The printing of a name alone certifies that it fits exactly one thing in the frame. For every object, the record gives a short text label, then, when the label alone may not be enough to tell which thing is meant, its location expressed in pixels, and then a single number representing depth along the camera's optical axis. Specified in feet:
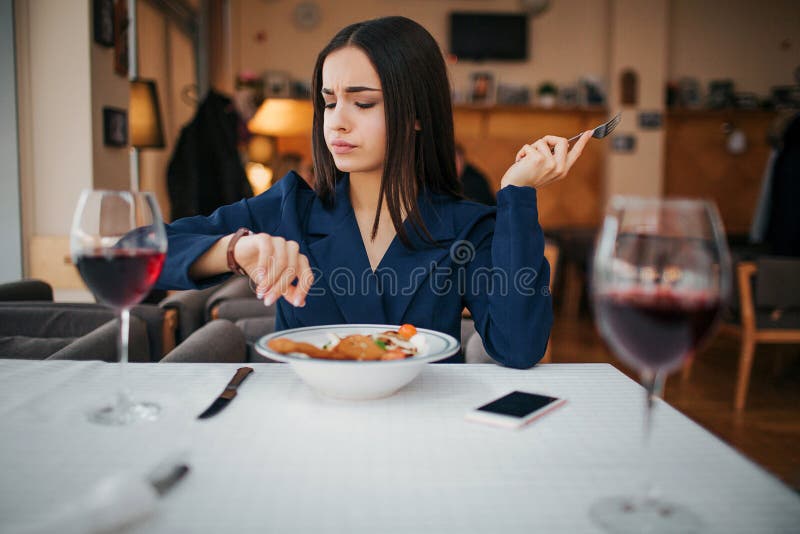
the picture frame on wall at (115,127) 10.09
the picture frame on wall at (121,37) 10.38
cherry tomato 2.84
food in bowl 2.44
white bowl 2.25
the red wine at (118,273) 2.13
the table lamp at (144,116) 11.80
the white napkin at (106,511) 1.34
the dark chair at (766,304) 10.07
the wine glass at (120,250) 2.14
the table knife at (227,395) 2.27
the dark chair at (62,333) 4.35
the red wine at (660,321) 1.62
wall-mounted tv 23.30
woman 3.70
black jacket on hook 13.58
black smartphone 2.20
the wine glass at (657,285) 1.57
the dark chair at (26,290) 6.48
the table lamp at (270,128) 17.72
